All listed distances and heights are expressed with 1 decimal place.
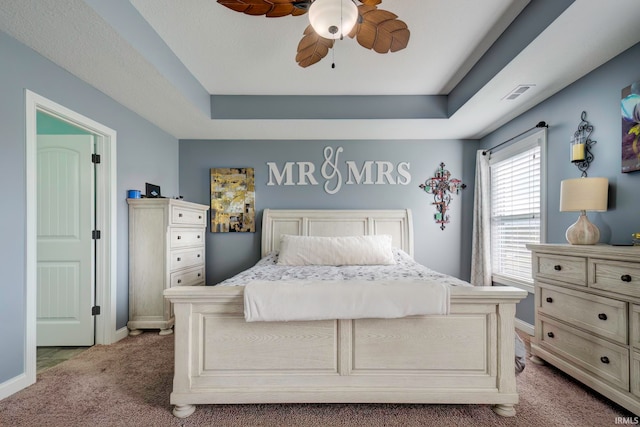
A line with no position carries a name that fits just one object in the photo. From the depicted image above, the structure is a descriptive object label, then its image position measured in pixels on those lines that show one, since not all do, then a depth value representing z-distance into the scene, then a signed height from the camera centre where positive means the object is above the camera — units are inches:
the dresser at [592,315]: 62.9 -25.1
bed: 62.8 -30.6
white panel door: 103.6 -11.0
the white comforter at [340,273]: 91.7 -20.7
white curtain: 138.7 -5.7
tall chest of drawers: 115.6 -19.5
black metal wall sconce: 87.8 +20.5
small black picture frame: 126.9 +10.5
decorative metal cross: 154.7 +13.3
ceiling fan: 55.8 +40.5
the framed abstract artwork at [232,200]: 154.9 +7.5
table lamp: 76.4 +3.4
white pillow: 123.0 -15.9
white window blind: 114.9 +0.6
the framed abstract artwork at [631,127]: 73.7 +22.6
